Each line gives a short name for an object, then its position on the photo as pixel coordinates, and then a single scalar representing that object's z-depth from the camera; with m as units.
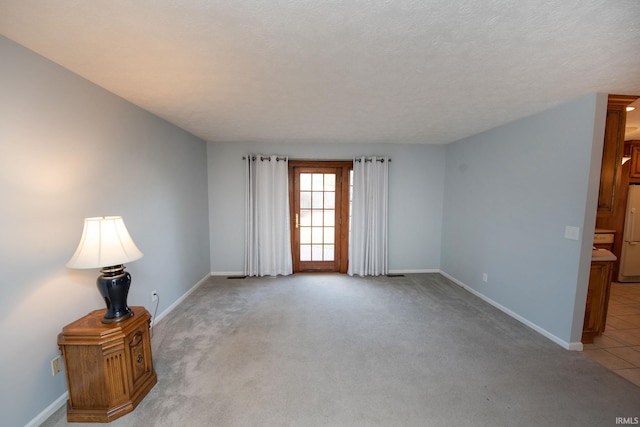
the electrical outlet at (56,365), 1.74
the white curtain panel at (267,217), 4.39
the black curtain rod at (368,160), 4.48
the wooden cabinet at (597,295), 2.49
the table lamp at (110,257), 1.62
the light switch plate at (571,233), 2.38
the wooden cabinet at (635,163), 4.25
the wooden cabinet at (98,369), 1.63
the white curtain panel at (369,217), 4.51
